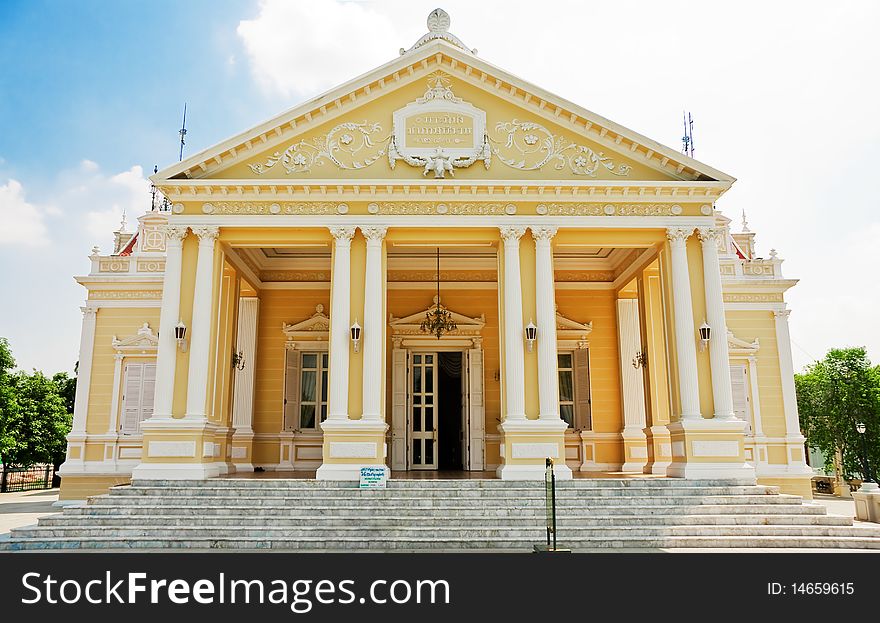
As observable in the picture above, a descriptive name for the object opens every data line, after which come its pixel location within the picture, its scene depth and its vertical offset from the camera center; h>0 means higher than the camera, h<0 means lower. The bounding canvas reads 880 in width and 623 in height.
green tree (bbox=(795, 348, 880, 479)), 25.53 +0.54
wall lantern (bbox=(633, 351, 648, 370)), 13.94 +1.34
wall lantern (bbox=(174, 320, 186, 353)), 11.38 +1.58
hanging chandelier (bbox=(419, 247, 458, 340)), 14.48 +2.26
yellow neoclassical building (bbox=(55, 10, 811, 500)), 11.45 +2.40
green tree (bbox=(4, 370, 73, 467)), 26.12 +0.10
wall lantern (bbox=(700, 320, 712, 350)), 11.61 +1.55
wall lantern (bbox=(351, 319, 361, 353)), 11.45 +1.56
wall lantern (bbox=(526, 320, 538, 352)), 11.52 +1.54
